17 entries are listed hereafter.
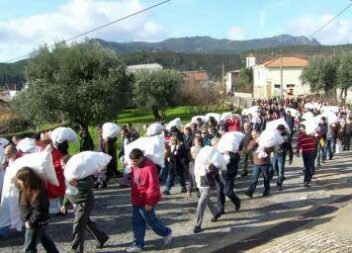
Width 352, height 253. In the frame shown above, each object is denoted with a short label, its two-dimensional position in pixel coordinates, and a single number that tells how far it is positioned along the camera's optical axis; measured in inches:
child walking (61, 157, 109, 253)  317.7
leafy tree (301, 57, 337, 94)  2145.7
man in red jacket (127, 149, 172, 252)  326.0
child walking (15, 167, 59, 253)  285.3
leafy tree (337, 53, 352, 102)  1996.8
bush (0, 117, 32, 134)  1546.4
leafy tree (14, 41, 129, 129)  892.0
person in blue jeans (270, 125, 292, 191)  528.0
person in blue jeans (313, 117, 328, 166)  685.9
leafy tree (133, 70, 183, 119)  1939.0
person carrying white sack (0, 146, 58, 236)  352.2
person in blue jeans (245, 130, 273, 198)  489.1
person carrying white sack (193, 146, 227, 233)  384.5
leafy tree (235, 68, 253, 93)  4011.3
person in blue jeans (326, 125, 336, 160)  754.2
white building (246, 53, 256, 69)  4240.9
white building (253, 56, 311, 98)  3435.0
